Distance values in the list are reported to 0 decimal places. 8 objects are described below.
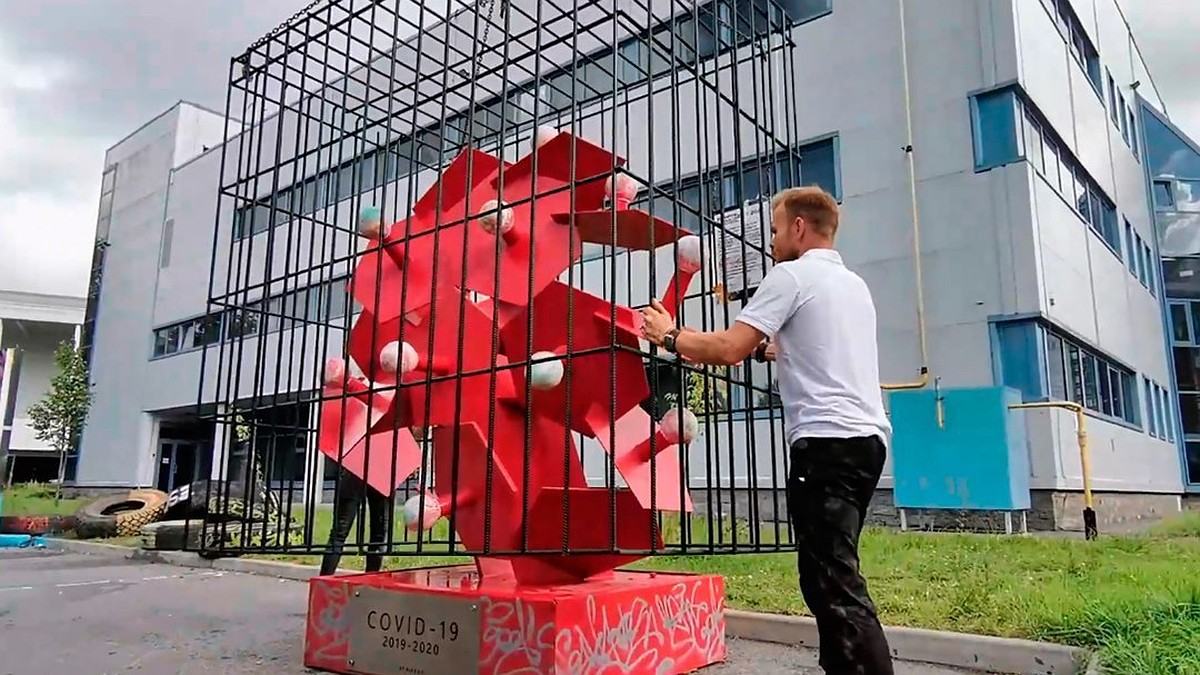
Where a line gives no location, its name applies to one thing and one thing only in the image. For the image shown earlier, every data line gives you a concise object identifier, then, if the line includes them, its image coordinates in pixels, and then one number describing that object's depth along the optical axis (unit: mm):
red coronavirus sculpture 2523
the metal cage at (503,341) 2740
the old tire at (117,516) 11289
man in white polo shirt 1976
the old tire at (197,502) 9588
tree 22109
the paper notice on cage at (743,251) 3034
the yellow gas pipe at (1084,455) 6804
